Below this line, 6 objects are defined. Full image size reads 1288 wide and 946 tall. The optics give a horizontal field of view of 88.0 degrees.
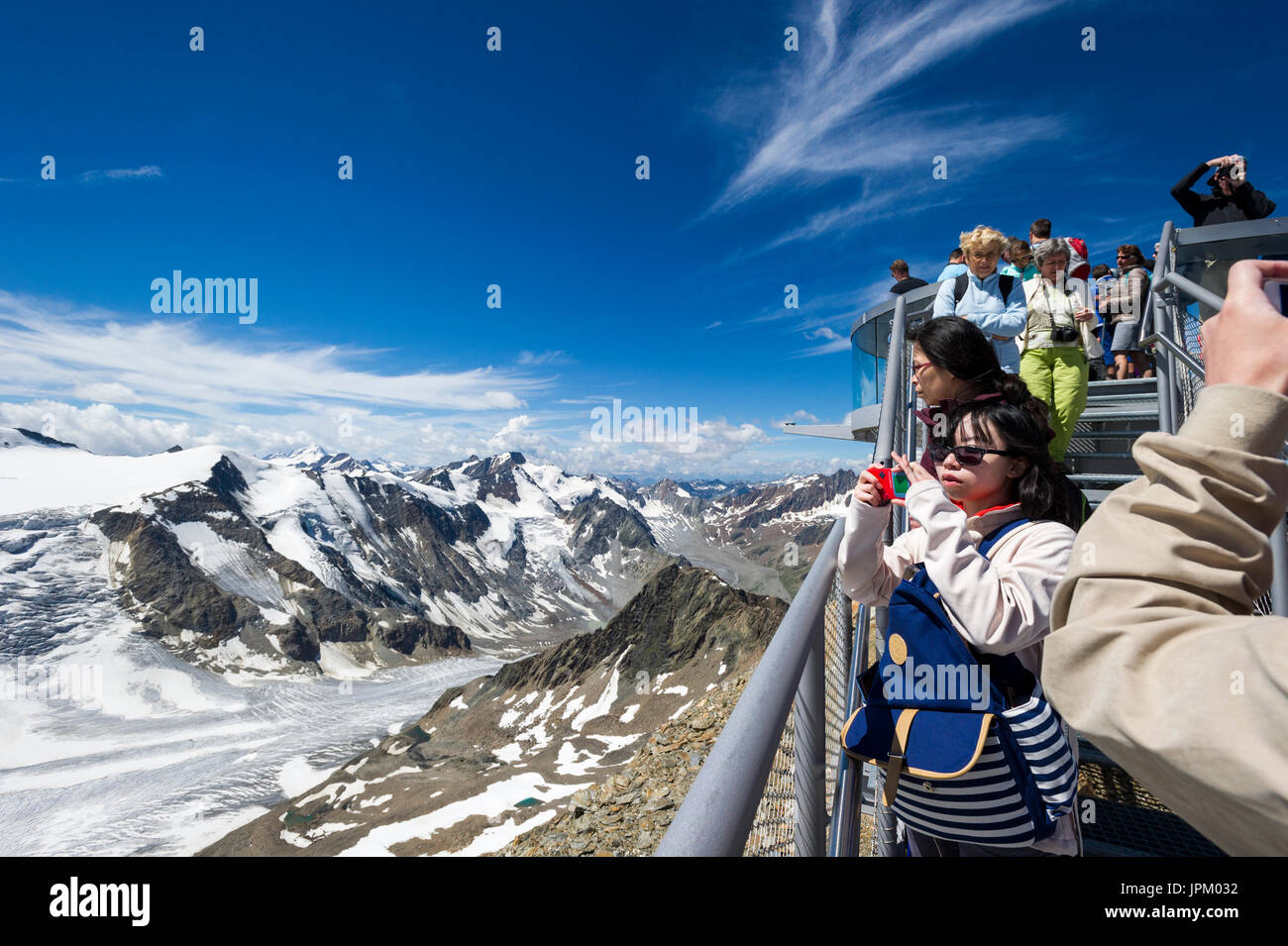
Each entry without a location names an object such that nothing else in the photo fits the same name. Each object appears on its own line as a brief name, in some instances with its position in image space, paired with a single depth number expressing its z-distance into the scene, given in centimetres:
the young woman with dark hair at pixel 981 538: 191
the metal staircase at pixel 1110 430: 636
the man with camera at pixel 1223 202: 684
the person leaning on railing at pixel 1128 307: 802
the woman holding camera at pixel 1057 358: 523
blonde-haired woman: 489
